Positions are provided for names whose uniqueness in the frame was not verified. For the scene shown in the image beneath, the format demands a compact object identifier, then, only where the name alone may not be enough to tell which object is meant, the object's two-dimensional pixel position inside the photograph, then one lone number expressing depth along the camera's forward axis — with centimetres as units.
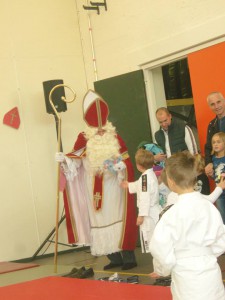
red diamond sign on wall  720
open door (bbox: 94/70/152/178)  670
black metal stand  722
